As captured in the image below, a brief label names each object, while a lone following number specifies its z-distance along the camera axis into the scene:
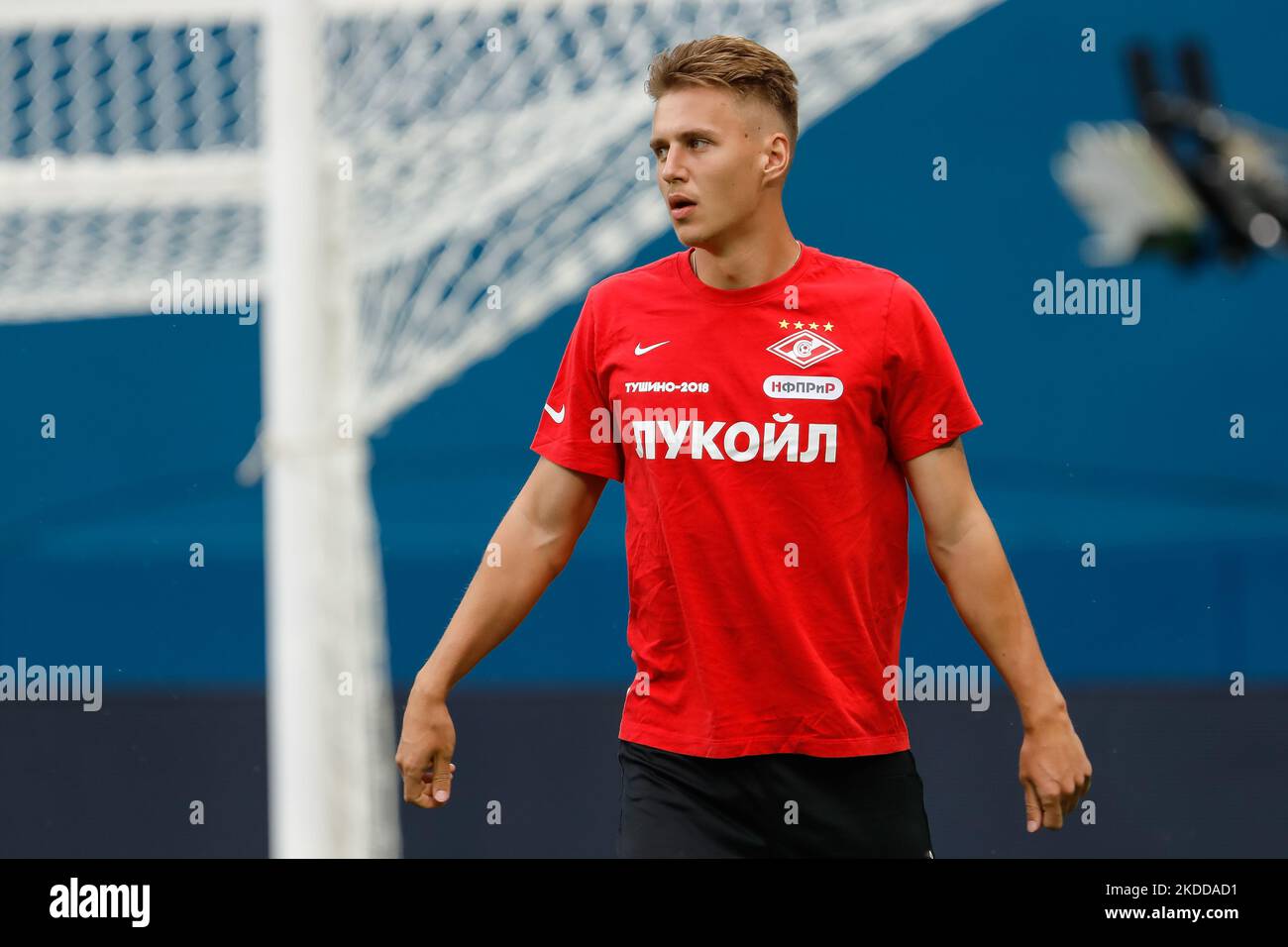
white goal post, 6.50
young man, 4.02
